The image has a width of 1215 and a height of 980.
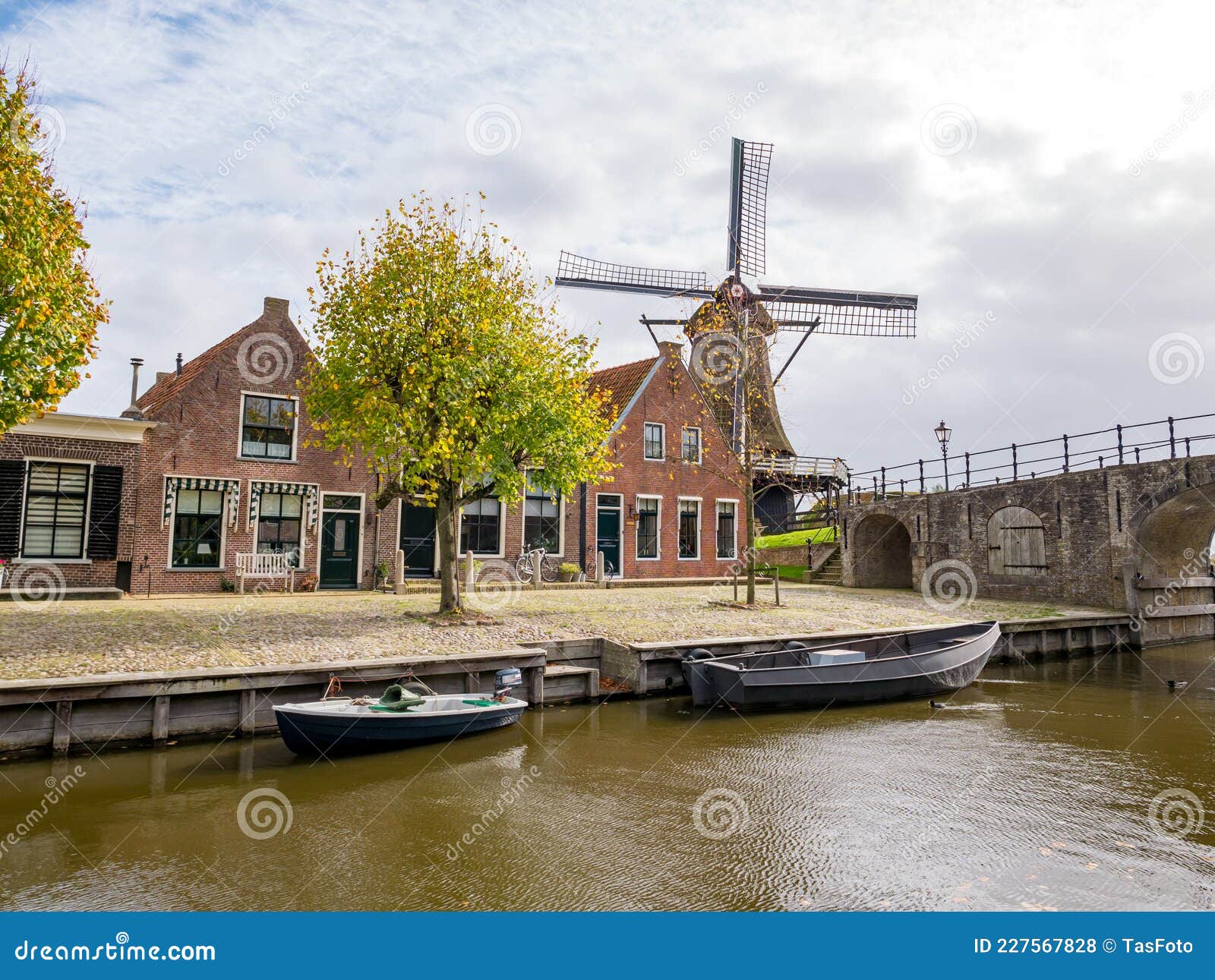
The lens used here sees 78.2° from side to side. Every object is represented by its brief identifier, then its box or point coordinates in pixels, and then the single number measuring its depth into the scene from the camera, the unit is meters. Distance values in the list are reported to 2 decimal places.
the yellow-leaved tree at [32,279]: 9.28
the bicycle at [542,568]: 23.72
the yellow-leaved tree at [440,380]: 14.80
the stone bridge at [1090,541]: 22.03
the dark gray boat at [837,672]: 12.48
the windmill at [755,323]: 31.14
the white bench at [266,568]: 19.38
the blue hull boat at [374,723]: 9.23
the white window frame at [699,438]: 28.04
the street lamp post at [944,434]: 26.56
